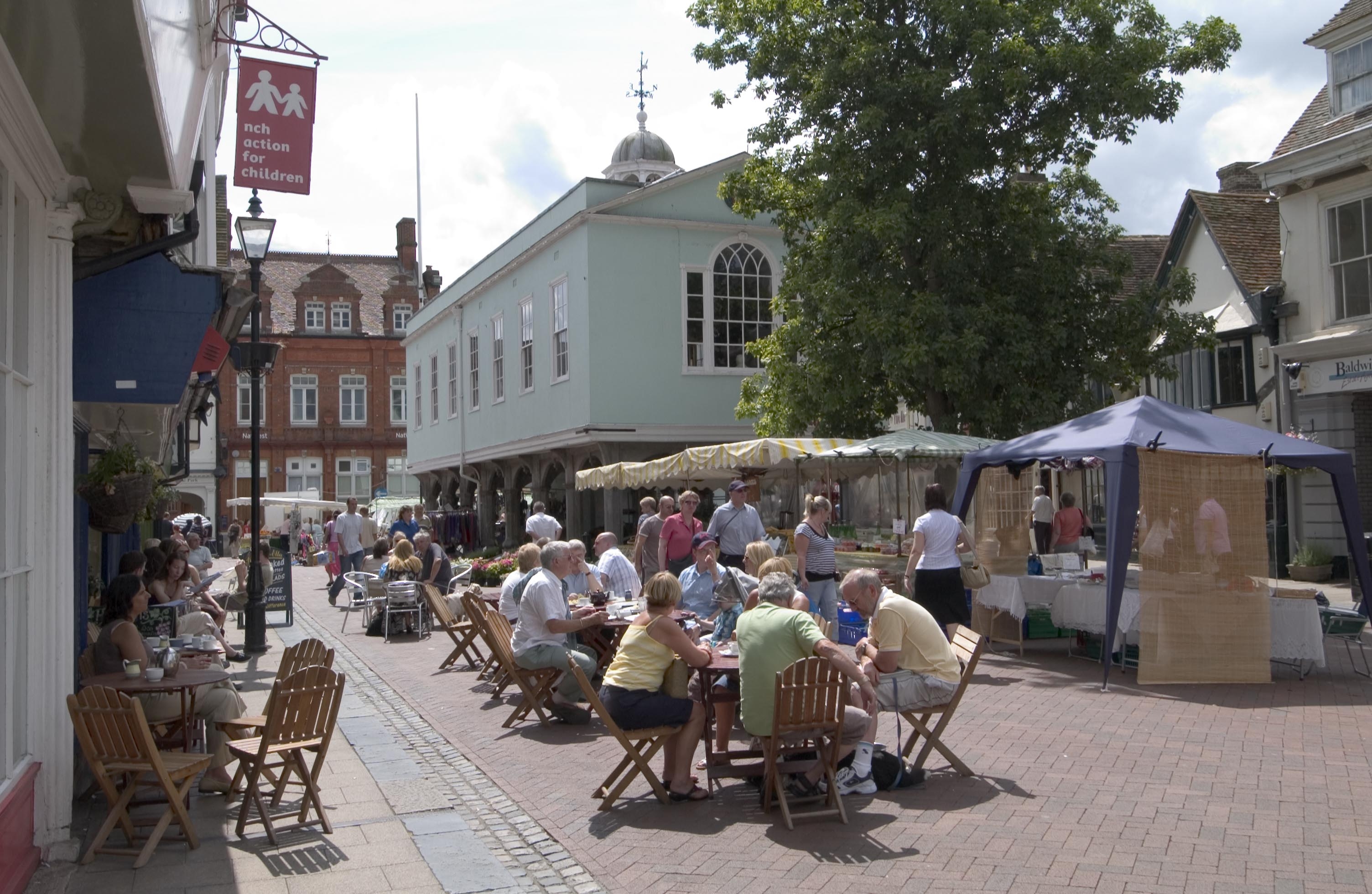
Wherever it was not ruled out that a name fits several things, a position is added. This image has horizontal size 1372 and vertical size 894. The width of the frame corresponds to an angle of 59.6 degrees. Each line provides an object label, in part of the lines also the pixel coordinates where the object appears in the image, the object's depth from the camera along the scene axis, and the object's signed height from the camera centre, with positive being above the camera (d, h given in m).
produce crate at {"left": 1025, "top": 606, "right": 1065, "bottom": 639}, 13.07 -1.58
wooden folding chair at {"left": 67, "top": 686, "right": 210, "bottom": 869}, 5.84 -1.25
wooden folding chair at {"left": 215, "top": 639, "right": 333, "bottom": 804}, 7.05 -1.06
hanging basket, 7.51 +0.02
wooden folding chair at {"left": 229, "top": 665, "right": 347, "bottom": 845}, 6.29 -1.28
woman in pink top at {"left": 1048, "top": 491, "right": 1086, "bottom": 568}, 14.90 -0.60
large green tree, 16.17 +4.22
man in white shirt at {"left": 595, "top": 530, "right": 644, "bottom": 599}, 12.34 -0.88
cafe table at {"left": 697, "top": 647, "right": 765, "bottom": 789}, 6.83 -1.54
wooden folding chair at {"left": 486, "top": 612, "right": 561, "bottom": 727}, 9.28 -1.49
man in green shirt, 6.44 -0.95
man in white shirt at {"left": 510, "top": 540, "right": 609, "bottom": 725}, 9.25 -1.04
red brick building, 54.44 +4.84
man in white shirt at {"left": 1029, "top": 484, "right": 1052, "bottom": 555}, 18.97 -0.57
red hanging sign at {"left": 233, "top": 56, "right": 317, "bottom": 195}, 8.80 +2.76
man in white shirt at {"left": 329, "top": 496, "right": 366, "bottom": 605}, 21.77 -0.76
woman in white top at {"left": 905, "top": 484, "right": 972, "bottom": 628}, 10.71 -0.74
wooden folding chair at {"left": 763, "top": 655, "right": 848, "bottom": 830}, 6.24 -1.23
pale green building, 23.11 +3.39
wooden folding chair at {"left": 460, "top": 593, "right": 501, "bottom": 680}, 10.49 -1.12
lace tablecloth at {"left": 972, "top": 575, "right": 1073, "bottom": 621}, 12.10 -1.14
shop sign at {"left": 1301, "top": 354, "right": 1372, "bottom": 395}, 18.12 +1.55
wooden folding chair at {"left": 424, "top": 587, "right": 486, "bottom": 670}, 12.48 -1.43
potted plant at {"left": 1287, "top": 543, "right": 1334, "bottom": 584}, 19.25 -1.42
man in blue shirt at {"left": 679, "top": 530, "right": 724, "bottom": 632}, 10.27 -0.81
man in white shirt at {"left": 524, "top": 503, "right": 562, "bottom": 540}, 14.68 -0.44
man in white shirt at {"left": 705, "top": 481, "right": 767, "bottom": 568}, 12.50 -0.41
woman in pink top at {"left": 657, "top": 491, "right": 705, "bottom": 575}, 13.04 -0.58
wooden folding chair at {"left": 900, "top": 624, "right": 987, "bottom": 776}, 7.05 -1.38
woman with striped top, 10.91 -0.66
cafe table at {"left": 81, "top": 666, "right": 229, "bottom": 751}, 6.77 -1.06
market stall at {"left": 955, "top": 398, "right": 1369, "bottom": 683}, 10.30 -0.64
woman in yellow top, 6.81 -1.12
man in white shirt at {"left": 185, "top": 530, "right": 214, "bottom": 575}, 18.77 -0.91
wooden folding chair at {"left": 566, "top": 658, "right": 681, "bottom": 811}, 6.68 -1.46
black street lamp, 13.95 +1.73
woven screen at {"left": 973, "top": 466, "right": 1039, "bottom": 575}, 13.77 -0.49
